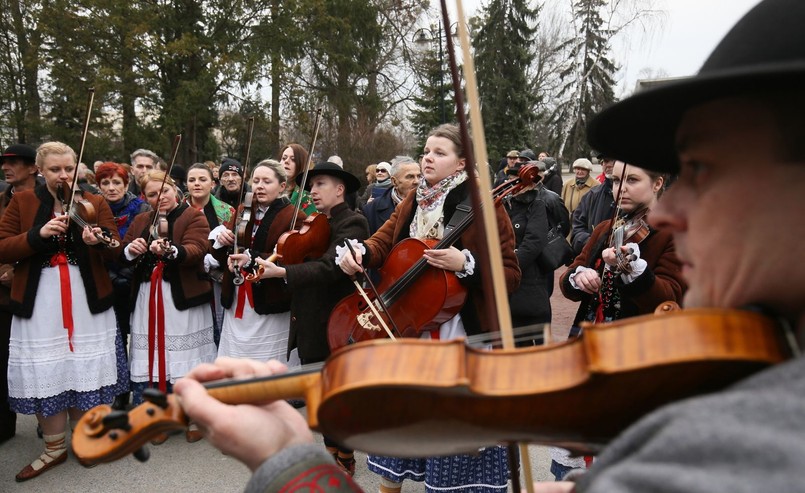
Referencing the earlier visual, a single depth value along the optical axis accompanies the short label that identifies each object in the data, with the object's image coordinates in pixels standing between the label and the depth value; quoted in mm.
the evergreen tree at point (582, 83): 22953
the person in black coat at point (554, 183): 8184
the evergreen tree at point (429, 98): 21438
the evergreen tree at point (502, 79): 23328
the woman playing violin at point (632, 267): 2623
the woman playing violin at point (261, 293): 4039
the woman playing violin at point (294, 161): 4508
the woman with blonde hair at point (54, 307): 3662
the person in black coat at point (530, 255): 3850
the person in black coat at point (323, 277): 3486
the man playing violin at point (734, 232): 542
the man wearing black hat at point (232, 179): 6168
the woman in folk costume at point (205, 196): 5180
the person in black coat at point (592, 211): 4773
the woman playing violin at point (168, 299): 4180
